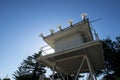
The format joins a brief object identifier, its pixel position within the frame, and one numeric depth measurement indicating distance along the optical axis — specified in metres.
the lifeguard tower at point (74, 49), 8.47
